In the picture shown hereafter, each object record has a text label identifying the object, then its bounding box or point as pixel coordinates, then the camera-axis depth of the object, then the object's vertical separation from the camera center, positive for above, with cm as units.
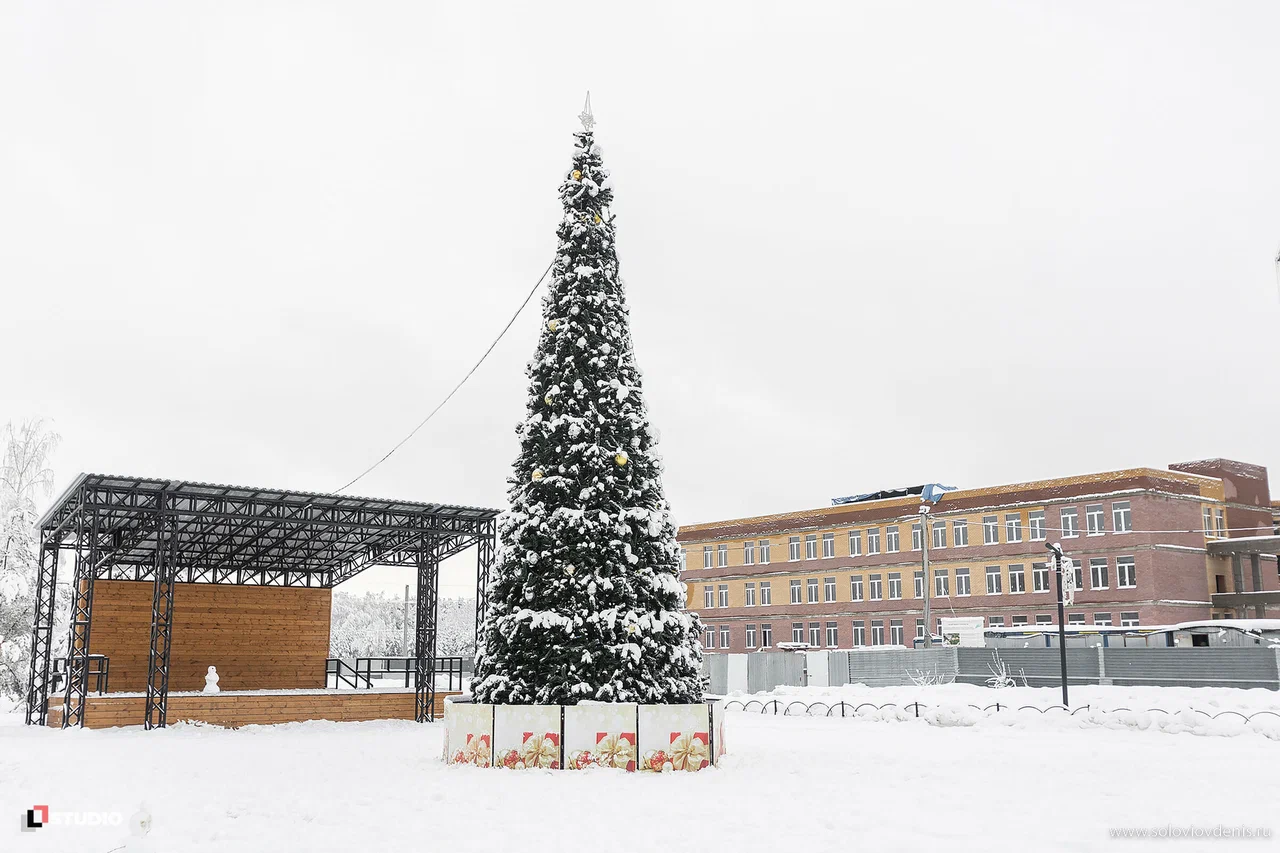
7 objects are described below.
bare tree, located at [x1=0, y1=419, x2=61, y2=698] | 3944 +322
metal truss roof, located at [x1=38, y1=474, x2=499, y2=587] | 2827 +300
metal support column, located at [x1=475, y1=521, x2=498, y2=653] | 3212 +214
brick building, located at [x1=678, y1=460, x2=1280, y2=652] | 5453 +336
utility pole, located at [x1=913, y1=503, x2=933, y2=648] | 4300 +247
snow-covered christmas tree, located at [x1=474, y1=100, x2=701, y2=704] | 1812 +160
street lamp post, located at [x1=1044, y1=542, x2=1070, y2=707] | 2742 +126
